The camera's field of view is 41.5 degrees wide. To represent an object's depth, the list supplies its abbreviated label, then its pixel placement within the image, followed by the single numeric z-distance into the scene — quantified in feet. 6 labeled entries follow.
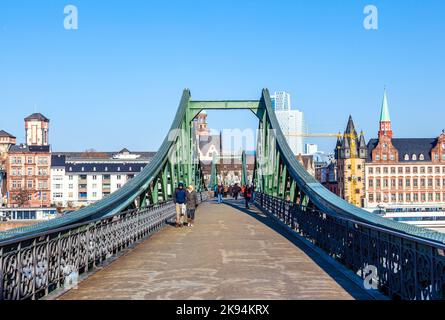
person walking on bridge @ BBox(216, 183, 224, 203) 133.69
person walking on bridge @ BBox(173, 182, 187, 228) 59.82
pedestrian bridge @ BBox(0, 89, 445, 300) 21.33
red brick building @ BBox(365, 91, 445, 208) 350.23
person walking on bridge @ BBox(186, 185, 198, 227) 62.28
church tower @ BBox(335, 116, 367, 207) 358.23
